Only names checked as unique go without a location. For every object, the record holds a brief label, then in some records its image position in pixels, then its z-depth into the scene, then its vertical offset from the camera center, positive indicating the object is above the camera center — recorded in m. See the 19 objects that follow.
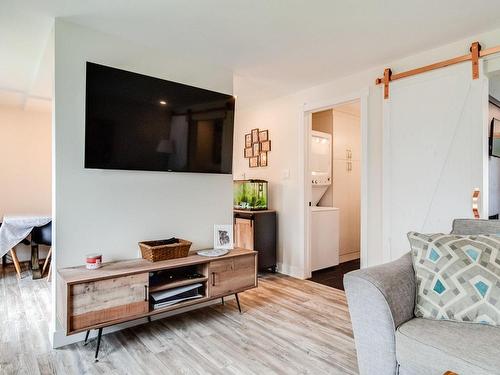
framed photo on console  2.85 -0.46
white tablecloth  3.54 -0.49
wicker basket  2.32 -0.48
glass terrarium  4.09 -0.11
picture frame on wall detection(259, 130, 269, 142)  4.21 +0.71
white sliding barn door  2.39 +0.30
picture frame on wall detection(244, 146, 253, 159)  4.48 +0.52
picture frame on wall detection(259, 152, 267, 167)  4.23 +0.39
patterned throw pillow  1.34 -0.41
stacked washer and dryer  4.02 -0.35
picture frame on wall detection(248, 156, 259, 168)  4.36 +0.36
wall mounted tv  2.24 +0.51
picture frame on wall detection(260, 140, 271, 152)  4.17 +0.56
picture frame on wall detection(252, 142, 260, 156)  4.35 +0.54
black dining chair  3.74 -0.59
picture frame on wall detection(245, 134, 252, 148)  4.50 +0.69
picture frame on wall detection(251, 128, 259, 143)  4.36 +0.74
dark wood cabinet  3.79 -0.58
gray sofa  1.16 -0.61
